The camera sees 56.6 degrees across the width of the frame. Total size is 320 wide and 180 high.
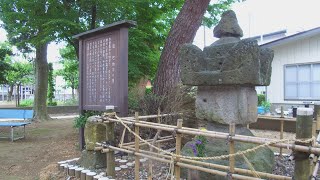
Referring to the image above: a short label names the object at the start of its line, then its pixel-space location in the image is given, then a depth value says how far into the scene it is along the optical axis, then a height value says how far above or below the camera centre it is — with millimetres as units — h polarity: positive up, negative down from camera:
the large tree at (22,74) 32412 +2368
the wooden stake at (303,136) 2854 -389
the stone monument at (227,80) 4535 +243
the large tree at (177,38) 8016 +1595
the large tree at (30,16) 9205 +2591
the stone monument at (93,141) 5602 -867
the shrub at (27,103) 27791 -776
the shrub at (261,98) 15039 -124
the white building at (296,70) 12102 +1114
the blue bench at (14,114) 11742 -761
